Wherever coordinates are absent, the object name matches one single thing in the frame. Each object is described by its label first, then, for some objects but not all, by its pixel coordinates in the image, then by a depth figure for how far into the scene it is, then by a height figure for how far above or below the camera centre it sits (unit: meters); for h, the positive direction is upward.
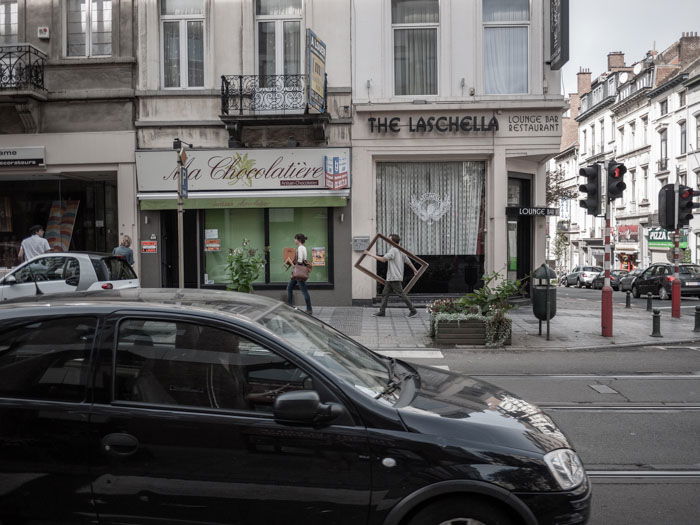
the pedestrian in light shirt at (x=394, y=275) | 14.94 -0.63
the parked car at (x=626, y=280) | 35.78 -1.93
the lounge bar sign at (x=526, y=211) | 17.73 +0.94
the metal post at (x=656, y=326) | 13.06 -1.59
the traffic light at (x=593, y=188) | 13.25 +1.14
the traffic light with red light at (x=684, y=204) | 16.22 +1.00
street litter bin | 12.23 -0.87
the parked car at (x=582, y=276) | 44.50 -2.07
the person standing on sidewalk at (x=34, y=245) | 15.20 +0.11
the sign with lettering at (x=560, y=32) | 15.98 +5.18
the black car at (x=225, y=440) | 3.11 -0.91
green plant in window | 13.10 -0.43
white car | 12.12 -0.47
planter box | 11.91 -1.53
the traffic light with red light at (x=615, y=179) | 13.15 +1.32
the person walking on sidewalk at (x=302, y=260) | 15.07 -0.27
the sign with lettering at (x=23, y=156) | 17.38 +2.45
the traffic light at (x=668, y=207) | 16.31 +0.93
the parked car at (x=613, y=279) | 39.28 -2.04
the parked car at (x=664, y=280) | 26.67 -1.48
